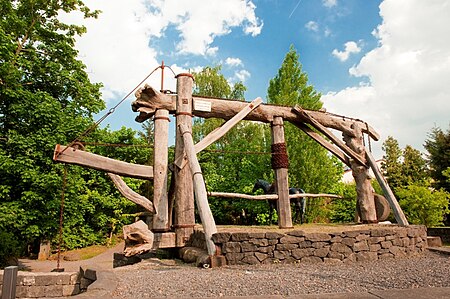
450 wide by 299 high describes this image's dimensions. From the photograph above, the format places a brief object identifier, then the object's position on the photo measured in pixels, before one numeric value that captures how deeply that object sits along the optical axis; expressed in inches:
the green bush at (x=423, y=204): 478.9
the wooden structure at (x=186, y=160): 218.2
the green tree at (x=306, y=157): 491.2
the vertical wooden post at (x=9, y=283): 85.4
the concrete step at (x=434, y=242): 261.1
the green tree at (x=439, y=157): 724.9
